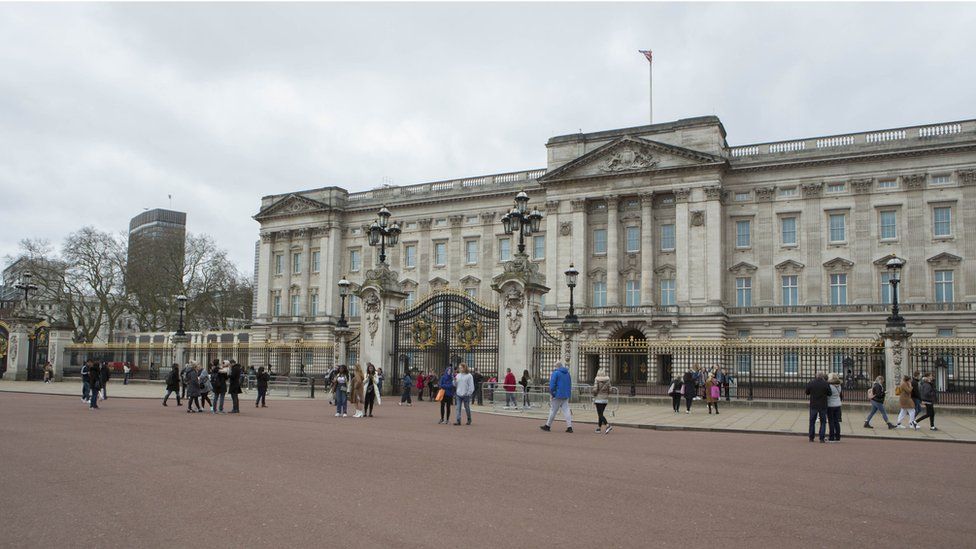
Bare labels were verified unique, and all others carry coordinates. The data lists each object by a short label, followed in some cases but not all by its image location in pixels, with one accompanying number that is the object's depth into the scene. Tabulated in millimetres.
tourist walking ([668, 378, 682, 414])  24506
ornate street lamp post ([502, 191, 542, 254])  25438
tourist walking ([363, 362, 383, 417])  21203
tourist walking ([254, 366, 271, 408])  24578
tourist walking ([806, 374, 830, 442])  15922
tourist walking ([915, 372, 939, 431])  18859
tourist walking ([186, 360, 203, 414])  22094
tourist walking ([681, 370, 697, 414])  24469
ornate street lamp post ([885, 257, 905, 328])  24453
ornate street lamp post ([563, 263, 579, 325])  26678
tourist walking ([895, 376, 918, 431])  18797
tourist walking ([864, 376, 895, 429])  18844
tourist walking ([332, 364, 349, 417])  20906
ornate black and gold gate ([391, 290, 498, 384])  28016
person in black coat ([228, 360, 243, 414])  21820
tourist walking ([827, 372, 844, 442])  16188
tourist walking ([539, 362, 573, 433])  17266
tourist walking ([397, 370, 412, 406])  26484
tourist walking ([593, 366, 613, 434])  17188
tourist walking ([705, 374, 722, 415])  24281
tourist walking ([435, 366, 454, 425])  19438
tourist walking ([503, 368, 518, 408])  24250
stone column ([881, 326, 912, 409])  23969
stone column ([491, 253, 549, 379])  25953
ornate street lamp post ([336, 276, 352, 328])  31062
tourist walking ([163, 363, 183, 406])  24484
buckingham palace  46688
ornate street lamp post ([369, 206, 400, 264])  28875
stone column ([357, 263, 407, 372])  29188
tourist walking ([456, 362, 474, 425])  18781
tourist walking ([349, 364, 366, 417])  21016
